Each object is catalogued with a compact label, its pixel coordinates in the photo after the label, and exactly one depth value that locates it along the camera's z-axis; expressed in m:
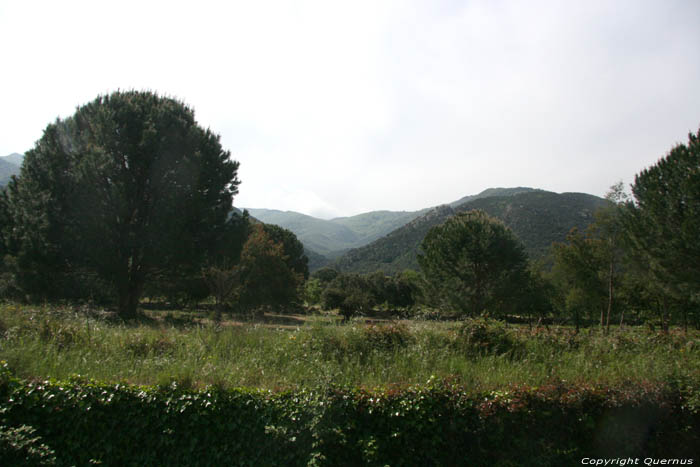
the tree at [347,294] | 16.04
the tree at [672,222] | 17.50
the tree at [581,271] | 26.30
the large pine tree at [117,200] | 16.17
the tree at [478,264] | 27.00
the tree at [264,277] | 26.67
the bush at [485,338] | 6.54
